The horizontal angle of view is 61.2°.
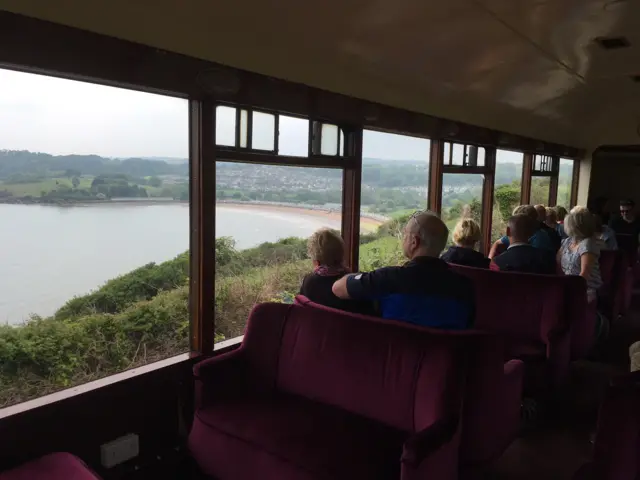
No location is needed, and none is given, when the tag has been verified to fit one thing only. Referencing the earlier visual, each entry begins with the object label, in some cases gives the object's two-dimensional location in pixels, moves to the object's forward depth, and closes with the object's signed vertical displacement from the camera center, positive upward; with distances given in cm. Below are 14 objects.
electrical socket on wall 245 -127
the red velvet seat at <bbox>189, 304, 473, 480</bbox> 198 -94
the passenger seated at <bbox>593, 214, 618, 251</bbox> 515 -46
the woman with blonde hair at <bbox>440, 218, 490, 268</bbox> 363 -43
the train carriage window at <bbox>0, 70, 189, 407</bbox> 226 -27
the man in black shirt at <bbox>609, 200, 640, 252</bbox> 707 -48
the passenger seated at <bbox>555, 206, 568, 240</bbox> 563 -35
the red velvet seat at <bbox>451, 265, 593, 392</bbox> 325 -82
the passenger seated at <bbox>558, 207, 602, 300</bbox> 381 -44
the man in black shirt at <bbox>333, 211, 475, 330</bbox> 232 -44
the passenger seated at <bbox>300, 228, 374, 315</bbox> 262 -45
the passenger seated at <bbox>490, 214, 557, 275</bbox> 362 -47
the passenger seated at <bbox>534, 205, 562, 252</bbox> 468 -37
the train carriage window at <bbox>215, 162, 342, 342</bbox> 309 -31
